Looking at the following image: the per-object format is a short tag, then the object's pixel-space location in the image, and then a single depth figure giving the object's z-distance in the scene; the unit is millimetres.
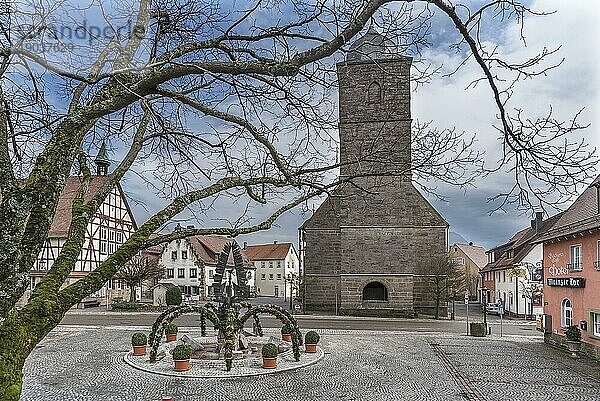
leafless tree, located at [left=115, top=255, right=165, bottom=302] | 42281
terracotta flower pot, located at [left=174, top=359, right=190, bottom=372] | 14977
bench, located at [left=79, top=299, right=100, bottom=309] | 42212
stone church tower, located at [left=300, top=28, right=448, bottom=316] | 35875
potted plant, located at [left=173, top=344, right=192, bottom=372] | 14961
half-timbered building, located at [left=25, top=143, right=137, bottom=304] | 40688
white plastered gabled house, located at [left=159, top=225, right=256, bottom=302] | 55875
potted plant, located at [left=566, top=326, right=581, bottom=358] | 20008
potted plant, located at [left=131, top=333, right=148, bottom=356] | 17359
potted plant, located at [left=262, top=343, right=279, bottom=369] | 15438
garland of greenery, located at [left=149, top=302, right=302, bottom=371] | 16344
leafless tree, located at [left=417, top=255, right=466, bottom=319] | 35562
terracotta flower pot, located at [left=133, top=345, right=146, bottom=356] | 17375
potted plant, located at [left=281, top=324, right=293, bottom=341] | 20831
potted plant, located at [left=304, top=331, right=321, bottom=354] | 18234
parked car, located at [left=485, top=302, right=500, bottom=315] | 45178
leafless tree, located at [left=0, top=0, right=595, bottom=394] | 4238
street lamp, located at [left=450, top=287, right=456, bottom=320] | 36606
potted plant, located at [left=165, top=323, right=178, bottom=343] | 20431
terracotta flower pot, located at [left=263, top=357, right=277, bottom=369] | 15469
